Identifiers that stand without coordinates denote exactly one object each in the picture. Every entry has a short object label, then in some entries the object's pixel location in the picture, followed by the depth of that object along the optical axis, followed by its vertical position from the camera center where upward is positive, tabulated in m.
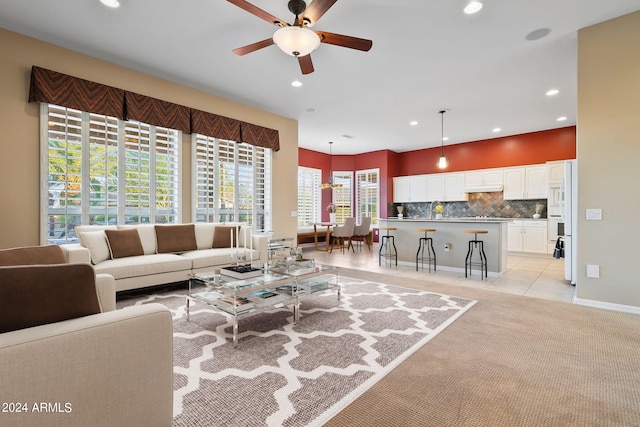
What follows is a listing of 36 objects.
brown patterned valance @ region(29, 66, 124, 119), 3.41 +1.47
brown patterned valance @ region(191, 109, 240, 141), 4.86 +1.50
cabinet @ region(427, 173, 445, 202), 8.68 +0.79
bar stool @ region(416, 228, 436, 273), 5.58 -0.64
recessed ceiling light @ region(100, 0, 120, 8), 2.89 +2.05
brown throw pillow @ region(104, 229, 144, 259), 3.66 -0.38
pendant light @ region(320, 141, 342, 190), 8.97 +1.41
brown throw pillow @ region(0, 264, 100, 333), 1.00 -0.29
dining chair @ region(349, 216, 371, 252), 8.22 -0.43
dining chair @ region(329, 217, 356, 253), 7.86 -0.43
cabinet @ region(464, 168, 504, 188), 7.70 +0.96
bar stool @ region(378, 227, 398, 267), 6.11 -0.61
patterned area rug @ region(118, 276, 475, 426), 1.59 -1.03
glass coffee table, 2.47 -0.75
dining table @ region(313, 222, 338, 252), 7.87 -0.65
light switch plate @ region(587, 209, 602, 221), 3.23 +0.00
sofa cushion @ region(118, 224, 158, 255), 4.03 -0.31
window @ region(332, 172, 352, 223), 10.02 +0.63
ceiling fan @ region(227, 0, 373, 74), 2.43 +1.59
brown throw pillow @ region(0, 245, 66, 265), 1.80 -0.28
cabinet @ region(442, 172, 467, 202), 8.31 +0.75
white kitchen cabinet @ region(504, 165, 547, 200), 7.07 +0.77
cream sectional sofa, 3.33 -0.55
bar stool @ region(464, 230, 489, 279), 4.89 -0.68
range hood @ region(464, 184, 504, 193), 7.66 +0.67
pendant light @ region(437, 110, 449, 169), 6.02 +1.06
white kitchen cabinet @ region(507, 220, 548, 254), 6.86 -0.52
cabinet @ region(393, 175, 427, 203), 9.01 +0.78
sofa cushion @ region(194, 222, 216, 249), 4.62 -0.33
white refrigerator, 4.07 -0.08
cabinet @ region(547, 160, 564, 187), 6.72 +0.94
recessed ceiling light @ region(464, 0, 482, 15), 2.84 +2.01
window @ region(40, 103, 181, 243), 3.61 +0.56
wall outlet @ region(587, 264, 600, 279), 3.26 -0.62
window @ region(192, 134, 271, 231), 5.03 +0.57
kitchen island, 5.00 -0.47
